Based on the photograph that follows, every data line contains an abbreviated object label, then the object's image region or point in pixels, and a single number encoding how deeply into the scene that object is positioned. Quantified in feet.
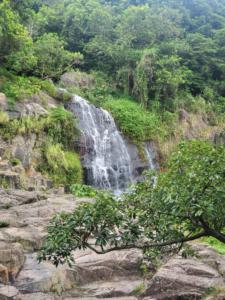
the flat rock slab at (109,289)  24.49
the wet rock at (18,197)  39.26
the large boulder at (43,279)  23.94
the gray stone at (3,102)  57.98
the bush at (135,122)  71.05
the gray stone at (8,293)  22.04
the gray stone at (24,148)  53.01
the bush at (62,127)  59.16
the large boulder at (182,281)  23.61
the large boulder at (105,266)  26.86
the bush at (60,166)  55.72
